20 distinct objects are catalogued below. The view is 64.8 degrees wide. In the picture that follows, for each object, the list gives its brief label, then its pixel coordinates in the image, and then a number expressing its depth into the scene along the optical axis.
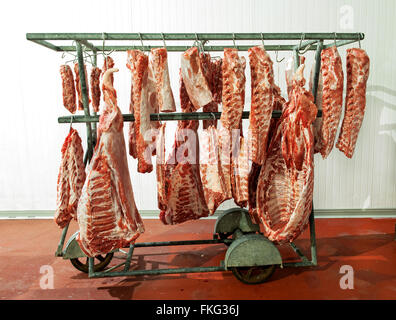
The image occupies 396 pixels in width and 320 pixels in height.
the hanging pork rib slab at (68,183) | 2.77
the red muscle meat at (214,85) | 3.13
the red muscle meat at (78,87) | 3.44
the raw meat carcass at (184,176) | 3.17
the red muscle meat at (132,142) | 3.14
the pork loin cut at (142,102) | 2.56
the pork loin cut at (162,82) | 2.66
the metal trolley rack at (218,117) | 2.63
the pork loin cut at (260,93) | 2.62
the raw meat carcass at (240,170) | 2.76
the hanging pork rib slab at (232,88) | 2.58
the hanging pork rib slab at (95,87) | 3.41
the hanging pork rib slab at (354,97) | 2.83
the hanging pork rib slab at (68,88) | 3.26
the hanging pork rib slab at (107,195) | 2.41
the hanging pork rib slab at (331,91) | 2.75
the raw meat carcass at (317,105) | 2.98
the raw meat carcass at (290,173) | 2.57
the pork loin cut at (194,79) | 2.59
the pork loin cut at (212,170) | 2.80
